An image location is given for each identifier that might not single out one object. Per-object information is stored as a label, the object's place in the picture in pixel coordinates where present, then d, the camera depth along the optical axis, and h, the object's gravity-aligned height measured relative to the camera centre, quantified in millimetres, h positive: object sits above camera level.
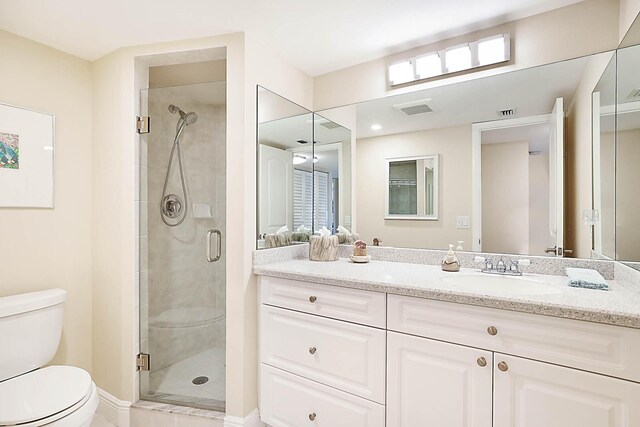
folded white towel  1306 -269
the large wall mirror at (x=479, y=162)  1626 +312
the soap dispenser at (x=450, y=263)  1754 -259
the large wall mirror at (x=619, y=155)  1282 +255
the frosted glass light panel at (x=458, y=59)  1807 +887
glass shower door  2072 -198
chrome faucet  1654 -266
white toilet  1319 -768
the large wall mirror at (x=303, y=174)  2078 +294
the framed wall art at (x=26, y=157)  1797 +343
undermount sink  1459 -326
